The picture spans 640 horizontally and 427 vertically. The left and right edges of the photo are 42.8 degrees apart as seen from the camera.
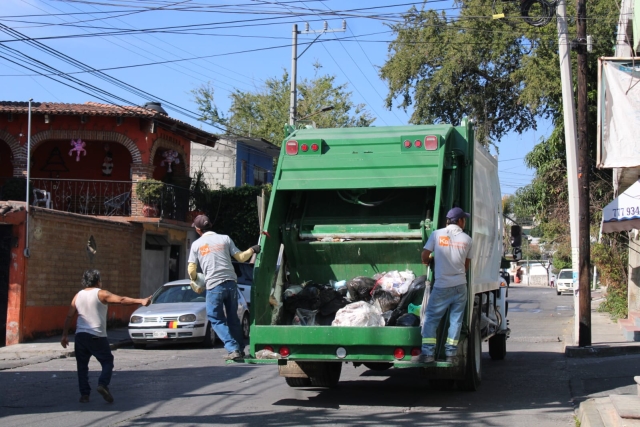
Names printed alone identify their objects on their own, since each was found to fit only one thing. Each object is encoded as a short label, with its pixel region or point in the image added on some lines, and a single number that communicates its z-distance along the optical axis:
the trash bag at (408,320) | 8.41
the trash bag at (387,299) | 8.73
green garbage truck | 8.35
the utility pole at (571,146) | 14.74
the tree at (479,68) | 28.03
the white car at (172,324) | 15.70
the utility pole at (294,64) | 27.36
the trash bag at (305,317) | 8.88
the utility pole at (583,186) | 14.40
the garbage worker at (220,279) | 8.44
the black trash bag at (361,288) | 9.02
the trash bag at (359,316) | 8.38
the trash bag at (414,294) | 8.72
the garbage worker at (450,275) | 8.09
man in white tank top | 9.01
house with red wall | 16.70
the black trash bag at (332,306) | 8.92
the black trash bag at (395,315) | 8.59
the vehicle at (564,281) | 47.16
